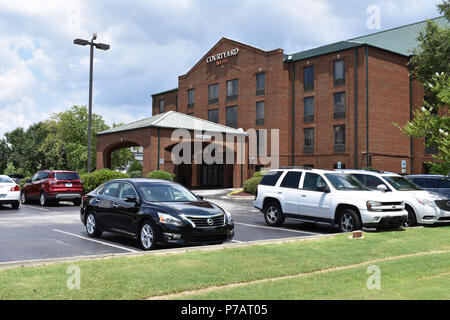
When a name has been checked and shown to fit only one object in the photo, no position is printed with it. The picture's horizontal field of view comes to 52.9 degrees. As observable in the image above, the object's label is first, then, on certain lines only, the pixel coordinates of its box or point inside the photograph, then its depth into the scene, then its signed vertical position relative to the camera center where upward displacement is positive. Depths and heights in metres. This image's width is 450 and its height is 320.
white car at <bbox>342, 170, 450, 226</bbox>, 14.09 -0.84
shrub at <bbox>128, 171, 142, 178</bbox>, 52.21 -0.24
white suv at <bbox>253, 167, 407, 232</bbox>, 12.08 -0.78
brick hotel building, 37.47 +6.09
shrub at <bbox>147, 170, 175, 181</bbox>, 29.08 -0.18
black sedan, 9.06 -0.90
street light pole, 24.08 +6.67
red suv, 21.11 -0.74
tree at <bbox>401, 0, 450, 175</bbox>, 15.63 +5.24
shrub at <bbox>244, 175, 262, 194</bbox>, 30.42 -0.82
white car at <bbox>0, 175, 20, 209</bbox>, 18.78 -0.87
